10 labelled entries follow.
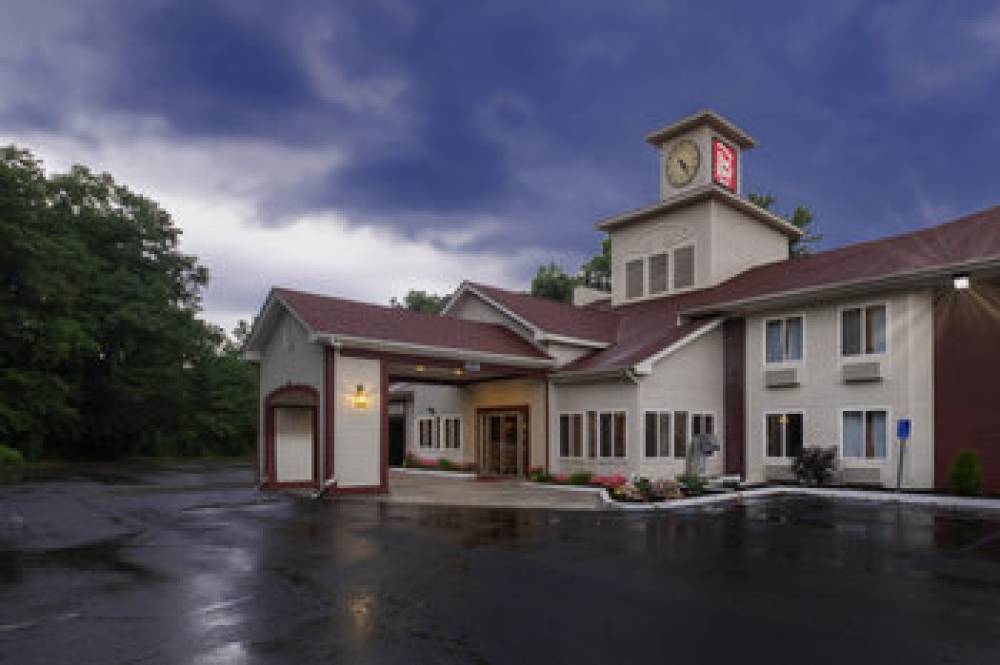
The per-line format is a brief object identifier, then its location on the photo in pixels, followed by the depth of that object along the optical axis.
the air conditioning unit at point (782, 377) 19.69
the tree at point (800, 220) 44.31
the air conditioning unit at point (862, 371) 17.86
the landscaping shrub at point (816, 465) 18.34
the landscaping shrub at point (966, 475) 15.70
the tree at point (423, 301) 59.22
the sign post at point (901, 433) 16.42
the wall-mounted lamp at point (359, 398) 17.81
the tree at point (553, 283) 47.81
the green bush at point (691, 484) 17.36
